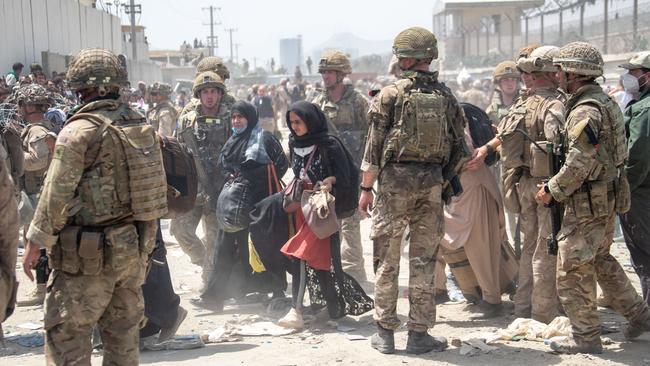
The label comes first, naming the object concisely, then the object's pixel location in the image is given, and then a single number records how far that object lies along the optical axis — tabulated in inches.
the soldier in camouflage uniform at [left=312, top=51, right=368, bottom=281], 359.2
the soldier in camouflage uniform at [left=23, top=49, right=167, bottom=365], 177.2
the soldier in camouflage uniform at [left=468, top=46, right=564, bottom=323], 253.8
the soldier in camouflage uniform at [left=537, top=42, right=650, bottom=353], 221.8
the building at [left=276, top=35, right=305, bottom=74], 6729.3
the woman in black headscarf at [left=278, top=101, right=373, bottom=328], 271.3
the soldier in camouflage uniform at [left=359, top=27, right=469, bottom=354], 237.6
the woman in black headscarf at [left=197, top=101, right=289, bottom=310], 299.0
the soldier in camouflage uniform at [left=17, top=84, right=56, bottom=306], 296.2
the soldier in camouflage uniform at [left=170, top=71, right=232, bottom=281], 331.3
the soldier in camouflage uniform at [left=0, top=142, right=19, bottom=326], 163.0
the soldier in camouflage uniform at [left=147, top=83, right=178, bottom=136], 444.8
